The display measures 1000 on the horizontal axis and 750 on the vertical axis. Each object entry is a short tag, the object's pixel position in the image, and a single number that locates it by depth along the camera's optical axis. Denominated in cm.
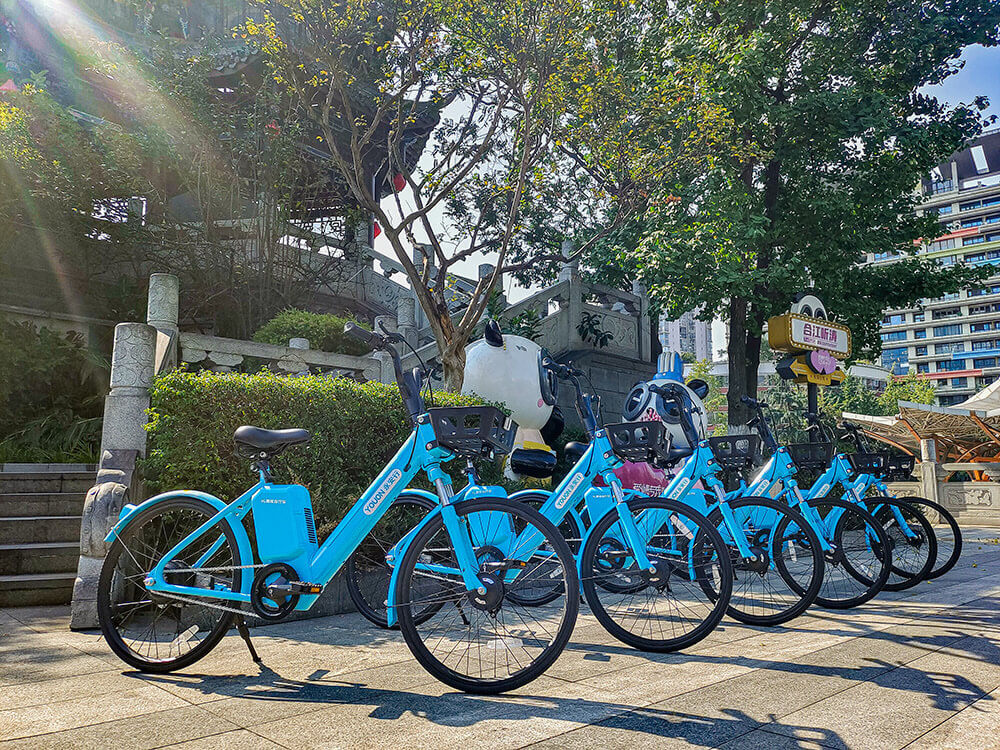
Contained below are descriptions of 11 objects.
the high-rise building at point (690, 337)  12044
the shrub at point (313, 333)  959
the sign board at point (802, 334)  1087
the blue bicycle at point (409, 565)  333
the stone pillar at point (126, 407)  543
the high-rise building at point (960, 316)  8712
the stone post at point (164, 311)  659
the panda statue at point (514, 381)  981
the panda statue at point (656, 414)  791
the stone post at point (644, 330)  1588
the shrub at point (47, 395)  868
